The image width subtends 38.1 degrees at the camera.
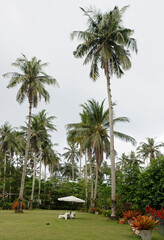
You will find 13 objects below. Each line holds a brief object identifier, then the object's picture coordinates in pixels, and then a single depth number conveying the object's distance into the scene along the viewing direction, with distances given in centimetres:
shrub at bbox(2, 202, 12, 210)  3178
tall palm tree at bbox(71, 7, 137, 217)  1716
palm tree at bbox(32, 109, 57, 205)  3438
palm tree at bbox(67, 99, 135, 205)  2238
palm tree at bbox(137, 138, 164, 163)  4338
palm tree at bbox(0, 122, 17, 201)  3731
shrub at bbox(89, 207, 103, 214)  2452
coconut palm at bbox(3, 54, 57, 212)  2350
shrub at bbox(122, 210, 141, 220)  1331
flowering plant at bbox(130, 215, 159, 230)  764
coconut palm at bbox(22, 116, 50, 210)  3183
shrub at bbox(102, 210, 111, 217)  1980
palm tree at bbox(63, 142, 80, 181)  5423
